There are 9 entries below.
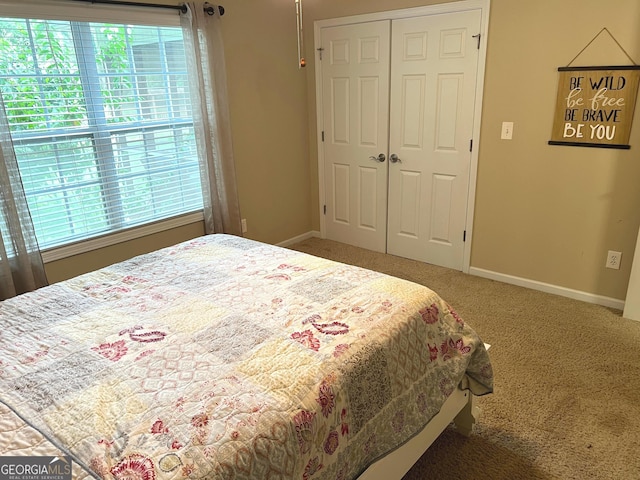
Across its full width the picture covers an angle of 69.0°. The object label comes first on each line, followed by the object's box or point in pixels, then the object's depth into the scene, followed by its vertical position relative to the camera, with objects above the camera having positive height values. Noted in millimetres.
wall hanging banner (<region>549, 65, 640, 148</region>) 2764 -92
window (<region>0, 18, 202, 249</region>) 2658 -96
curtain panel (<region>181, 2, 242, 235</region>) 3283 -92
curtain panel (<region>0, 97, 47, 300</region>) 2504 -669
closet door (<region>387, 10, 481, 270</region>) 3396 -266
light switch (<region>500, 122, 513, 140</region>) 3256 -254
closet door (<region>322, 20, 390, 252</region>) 3824 -256
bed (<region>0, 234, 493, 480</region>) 1138 -759
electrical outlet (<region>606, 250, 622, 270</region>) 3020 -1060
